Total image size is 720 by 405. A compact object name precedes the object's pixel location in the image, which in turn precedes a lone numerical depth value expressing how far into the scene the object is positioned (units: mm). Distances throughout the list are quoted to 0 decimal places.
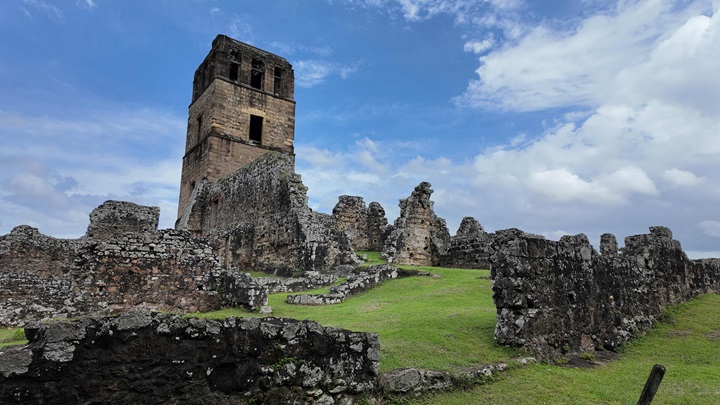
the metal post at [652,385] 5012
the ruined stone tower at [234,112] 34625
